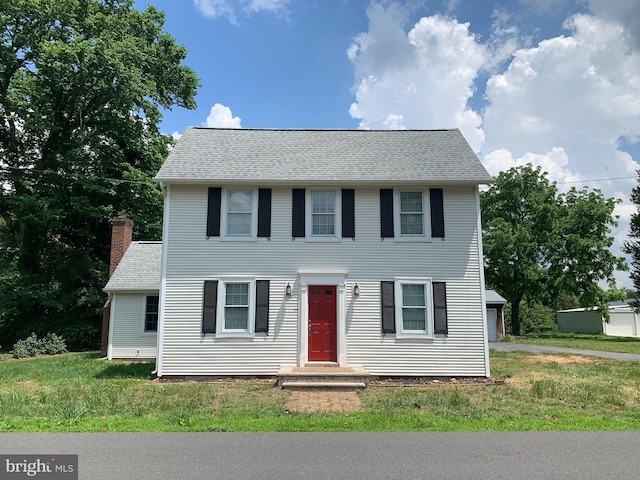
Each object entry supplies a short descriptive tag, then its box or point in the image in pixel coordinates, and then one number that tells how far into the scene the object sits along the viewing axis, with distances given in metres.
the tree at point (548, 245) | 30.66
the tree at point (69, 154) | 21.64
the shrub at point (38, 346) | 18.97
